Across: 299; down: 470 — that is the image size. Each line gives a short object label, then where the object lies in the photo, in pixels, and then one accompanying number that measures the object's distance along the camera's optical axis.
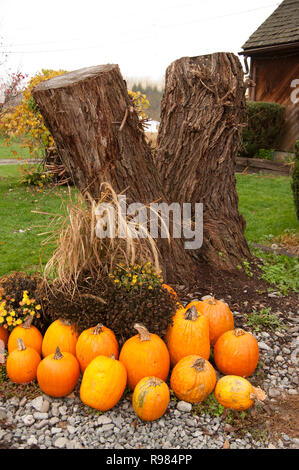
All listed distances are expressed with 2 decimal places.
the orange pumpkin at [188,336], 2.49
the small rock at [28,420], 2.13
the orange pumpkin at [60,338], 2.51
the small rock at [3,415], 2.15
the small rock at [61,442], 1.97
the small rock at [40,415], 2.17
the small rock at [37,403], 2.24
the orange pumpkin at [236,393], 2.19
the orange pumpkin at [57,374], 2.26
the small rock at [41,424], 2.11
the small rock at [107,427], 2.08
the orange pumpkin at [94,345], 2.37
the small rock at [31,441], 1.99
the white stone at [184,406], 2.23
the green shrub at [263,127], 10.16
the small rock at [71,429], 2.07
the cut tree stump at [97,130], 2.74
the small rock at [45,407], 2.23
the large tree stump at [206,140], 3.68
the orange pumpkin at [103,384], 2.15
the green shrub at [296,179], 5.52
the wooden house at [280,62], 10.45
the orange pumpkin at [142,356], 2.31
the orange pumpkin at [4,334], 2.74
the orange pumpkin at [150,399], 2.08
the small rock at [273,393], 2.41
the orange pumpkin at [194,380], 2.23
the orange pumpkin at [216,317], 2.78
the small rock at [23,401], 2.28
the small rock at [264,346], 2.87
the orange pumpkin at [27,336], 2.58
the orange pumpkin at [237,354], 2.48
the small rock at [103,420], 2.12
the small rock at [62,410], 2.21
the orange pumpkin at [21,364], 2.39
